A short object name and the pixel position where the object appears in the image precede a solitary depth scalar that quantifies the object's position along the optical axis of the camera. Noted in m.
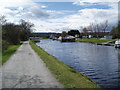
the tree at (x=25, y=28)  42.21
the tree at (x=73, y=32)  83.30
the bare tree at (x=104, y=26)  56.88
